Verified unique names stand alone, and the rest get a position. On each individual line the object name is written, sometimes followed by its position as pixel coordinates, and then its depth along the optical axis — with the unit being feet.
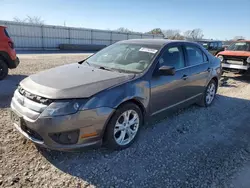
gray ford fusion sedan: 8.43
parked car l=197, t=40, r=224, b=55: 54.03
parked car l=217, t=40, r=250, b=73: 28.09
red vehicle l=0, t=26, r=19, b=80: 22.29
